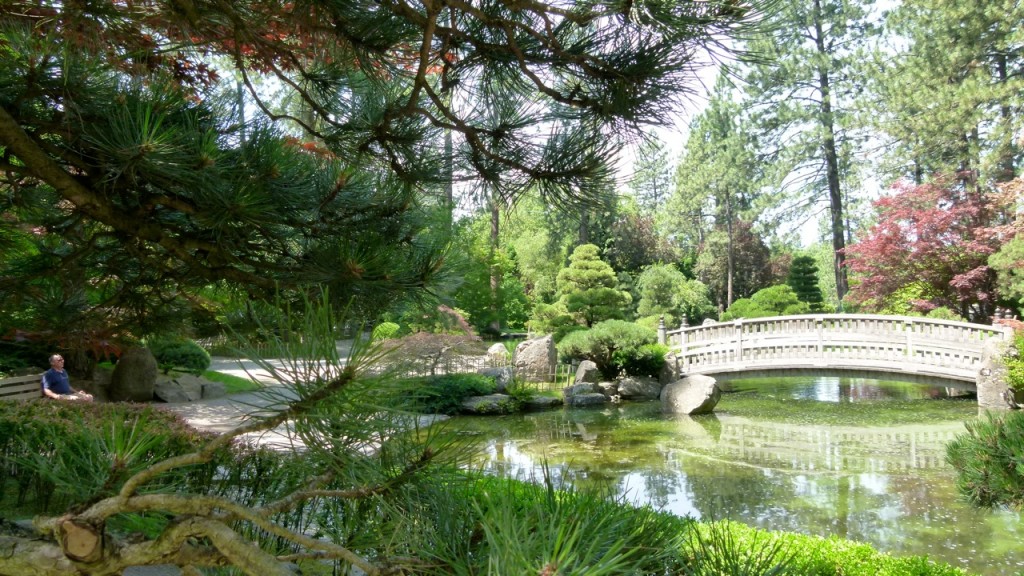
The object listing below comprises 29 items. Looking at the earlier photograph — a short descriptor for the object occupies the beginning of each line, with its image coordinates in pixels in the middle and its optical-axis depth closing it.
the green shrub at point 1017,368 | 10.38
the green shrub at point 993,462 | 2.39
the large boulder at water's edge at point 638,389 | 13.55
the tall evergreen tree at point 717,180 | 23.16
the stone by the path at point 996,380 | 10.76
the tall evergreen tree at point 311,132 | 1.70
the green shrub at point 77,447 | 0.92
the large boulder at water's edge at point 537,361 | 14.11
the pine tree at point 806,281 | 21.38
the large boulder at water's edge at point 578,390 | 12.97
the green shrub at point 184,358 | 12.04
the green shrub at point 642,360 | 13.85
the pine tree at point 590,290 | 16.78
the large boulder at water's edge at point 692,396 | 11.78
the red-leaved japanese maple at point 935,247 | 14.59
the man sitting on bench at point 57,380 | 6.90
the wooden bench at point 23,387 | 7.26
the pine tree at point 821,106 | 19.95
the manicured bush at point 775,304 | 18.66
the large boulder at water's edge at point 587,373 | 13.44
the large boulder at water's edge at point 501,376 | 12.74
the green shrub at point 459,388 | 11.80
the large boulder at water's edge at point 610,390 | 13.42
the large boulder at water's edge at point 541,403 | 12.38
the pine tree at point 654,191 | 33.81
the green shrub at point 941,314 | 14.25
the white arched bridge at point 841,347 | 11.73
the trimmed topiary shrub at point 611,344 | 13.84
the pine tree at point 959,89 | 14.67
